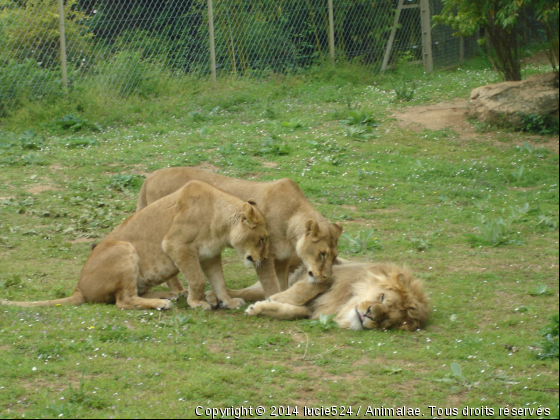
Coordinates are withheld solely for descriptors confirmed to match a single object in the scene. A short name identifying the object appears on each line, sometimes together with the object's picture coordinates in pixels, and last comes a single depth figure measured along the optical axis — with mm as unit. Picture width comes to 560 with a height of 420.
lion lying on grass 11953
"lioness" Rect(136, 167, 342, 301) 12734
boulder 24266
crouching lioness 12734
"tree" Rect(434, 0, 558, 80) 24156
